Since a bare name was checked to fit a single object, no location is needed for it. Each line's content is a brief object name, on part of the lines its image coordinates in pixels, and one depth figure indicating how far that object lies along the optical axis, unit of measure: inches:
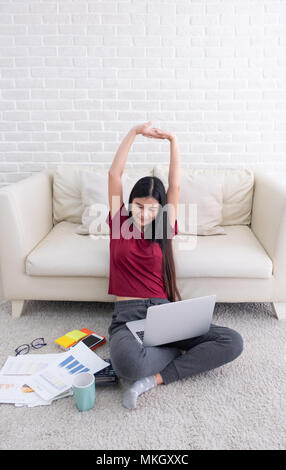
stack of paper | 62.9
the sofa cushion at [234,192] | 102.3
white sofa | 83.5
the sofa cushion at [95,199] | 95.8
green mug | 59.1
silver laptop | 60.7
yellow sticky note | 77.9
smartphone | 75.2
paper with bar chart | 64.0
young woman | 63.9
